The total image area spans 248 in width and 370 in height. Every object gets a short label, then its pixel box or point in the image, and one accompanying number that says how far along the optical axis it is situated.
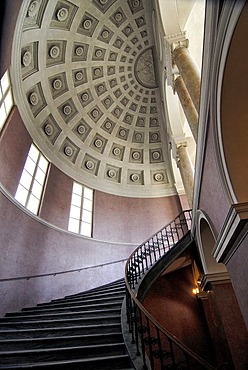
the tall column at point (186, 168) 7.63
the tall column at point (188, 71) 4.86
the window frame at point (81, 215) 9.55
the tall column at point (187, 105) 5.27
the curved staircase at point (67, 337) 2.92
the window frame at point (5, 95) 7.30
